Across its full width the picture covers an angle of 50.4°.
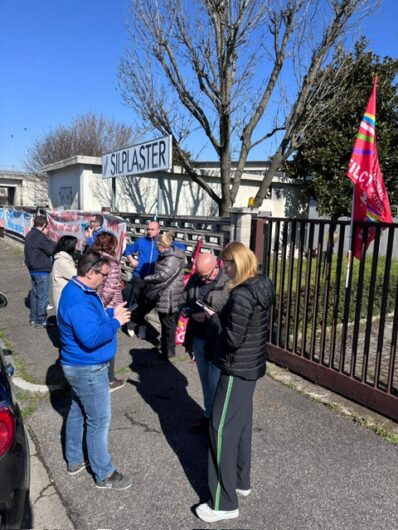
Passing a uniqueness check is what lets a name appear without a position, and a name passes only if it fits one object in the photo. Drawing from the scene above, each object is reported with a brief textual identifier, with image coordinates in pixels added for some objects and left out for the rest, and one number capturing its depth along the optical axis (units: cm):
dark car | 216
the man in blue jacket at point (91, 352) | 280
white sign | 691
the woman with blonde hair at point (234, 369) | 262
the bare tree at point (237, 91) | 1044
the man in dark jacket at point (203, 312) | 340
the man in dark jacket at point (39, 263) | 680
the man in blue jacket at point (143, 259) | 639
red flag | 424
